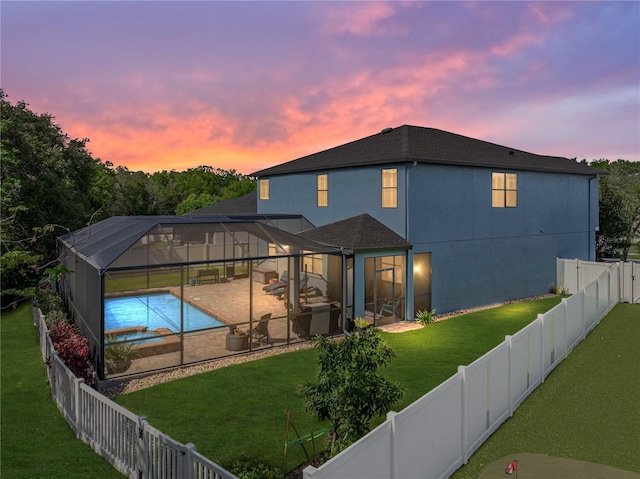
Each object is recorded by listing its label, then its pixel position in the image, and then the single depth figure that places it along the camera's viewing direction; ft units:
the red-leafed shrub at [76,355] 35.63
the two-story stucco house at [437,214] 60.29
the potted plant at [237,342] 46.37
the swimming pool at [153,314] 62.18
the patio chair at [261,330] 48.11
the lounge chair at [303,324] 50.85
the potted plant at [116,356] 40.37
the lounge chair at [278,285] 71.51
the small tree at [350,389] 20.93
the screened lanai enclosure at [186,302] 41.78
